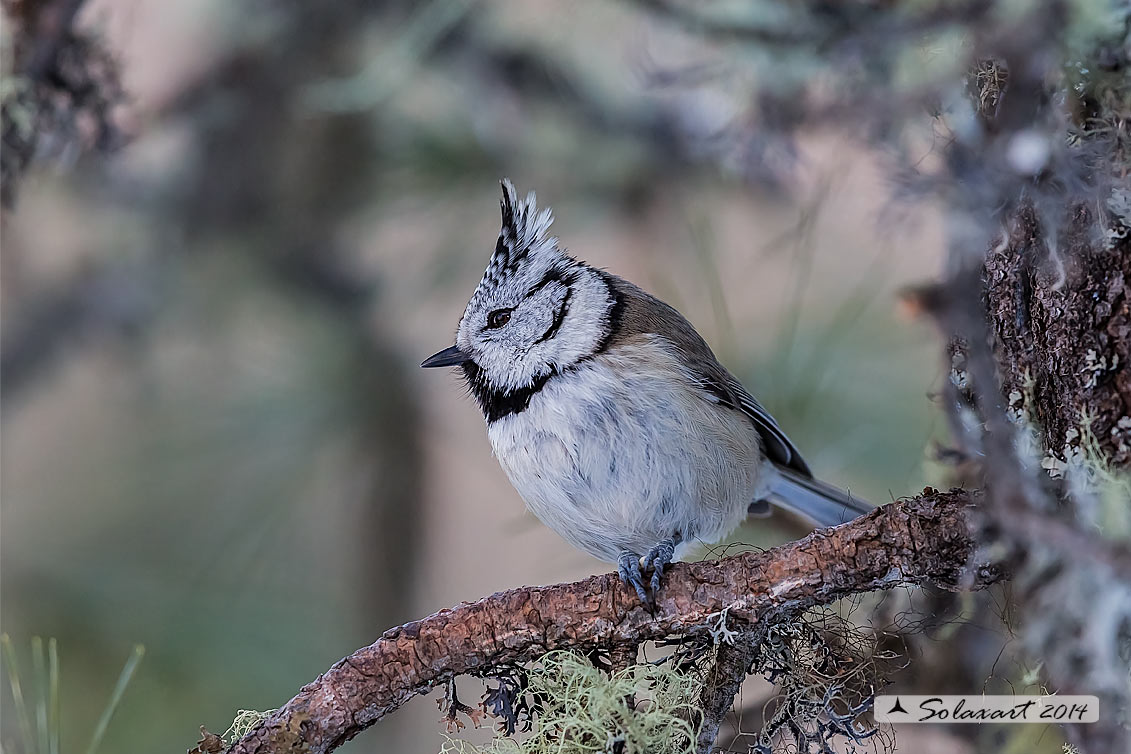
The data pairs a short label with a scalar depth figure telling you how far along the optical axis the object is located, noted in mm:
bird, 4125
